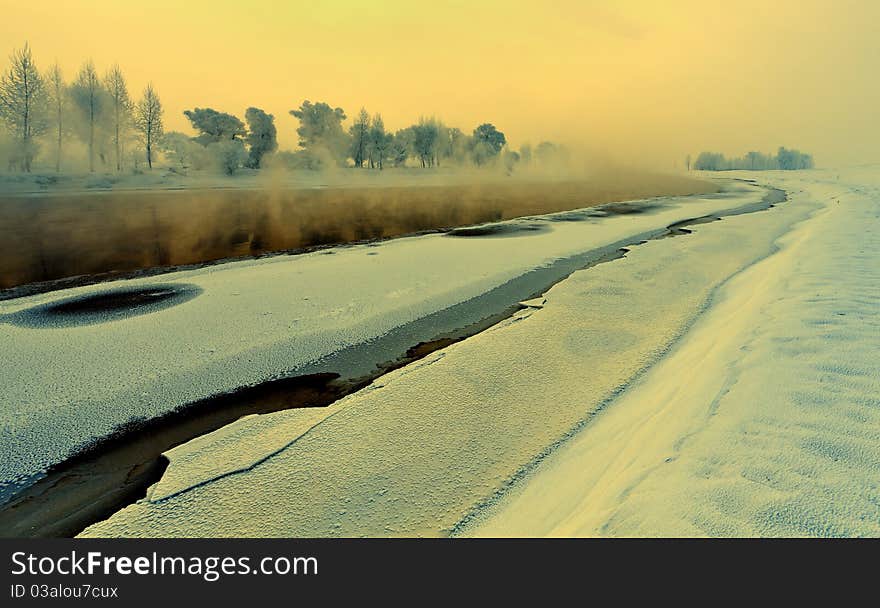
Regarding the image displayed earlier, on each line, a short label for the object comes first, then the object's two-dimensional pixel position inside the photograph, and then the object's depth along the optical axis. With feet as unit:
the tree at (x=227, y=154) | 218.59
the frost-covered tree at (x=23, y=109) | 167.32
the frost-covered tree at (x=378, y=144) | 288.10
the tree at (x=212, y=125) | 227.40
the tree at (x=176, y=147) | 244.01
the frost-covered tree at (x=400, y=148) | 307.37
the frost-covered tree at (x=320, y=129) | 267.80
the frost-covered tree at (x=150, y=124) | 211.41
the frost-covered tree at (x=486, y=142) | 370.12
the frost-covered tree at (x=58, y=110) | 183.52
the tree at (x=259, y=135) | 234.58
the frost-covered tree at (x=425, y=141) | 322.96
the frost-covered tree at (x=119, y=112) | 201.36
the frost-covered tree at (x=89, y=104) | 192.65
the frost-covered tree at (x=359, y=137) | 284.41
